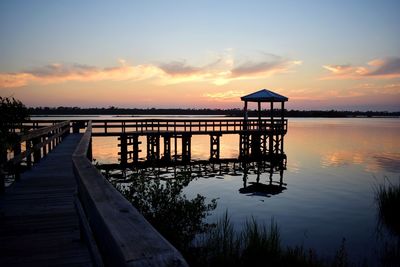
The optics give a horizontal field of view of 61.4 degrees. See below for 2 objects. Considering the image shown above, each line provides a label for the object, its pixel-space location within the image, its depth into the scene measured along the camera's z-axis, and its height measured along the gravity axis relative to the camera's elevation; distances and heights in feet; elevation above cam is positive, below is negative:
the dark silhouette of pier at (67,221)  4.07 -4.83
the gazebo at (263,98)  94.17 +4.22
